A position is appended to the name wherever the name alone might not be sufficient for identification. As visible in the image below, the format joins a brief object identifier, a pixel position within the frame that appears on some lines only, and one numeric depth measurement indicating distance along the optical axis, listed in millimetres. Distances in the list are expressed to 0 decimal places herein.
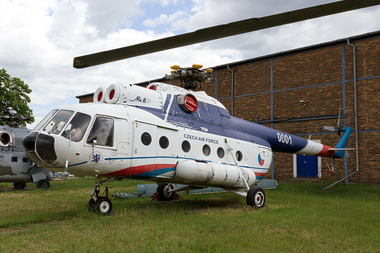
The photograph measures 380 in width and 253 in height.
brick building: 20438
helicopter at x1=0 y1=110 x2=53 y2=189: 16766
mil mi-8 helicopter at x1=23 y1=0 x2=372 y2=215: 7461
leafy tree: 33281
